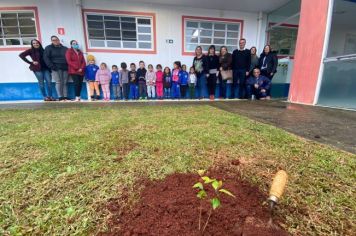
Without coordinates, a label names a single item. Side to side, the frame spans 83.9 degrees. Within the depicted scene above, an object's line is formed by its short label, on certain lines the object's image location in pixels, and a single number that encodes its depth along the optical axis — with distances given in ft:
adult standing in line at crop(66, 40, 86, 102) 21.02
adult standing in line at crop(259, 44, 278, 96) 21.84
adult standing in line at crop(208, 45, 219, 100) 23.07
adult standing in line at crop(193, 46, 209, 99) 23.15
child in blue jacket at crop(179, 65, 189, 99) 24.11
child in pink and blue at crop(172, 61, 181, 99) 24.04
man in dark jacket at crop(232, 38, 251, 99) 22.48
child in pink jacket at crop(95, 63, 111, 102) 22.64
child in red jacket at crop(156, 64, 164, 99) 23.85
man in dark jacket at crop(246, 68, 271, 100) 22.33
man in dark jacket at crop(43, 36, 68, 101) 20.58
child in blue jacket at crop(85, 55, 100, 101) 22.40
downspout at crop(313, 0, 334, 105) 14.94
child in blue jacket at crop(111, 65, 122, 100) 23.09
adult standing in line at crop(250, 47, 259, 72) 23.26
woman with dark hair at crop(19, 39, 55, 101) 20.54
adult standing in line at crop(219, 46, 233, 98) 22.63
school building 21.30
